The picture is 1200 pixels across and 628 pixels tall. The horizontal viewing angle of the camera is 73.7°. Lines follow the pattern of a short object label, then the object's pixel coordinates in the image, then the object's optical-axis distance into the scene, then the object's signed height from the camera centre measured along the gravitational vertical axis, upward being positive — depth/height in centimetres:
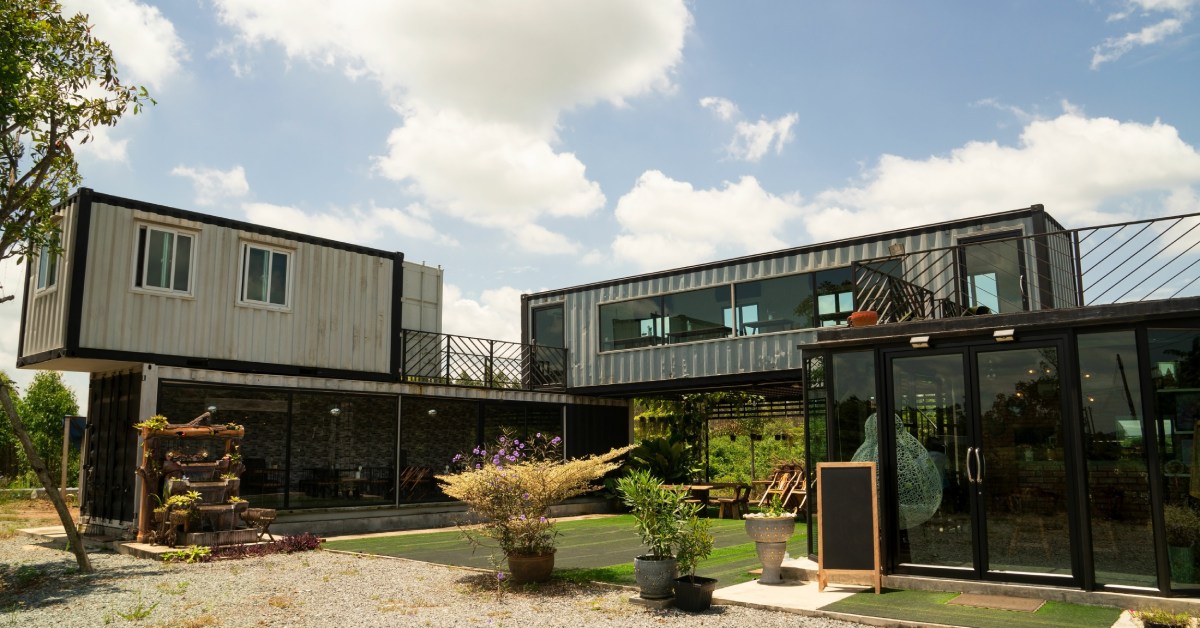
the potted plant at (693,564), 673 -115
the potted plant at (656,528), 696 -82
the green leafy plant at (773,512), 774 -77
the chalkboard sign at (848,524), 731 -84
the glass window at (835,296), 1365 +234
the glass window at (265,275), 1317 +263
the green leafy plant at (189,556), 965 -146
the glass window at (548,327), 1844 +246
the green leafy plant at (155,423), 1055 +15
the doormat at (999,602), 644 -139
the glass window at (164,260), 1198 +263
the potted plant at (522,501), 795 -66
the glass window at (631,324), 1666 +230
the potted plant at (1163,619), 520 -122
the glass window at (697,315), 1554 +233
